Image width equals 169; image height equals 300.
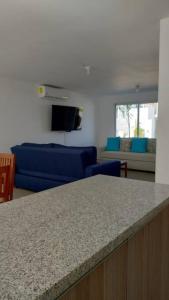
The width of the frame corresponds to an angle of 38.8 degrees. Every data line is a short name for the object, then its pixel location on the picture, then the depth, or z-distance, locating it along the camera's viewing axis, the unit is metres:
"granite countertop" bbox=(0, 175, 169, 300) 0.55
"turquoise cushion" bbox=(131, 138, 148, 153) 6.83
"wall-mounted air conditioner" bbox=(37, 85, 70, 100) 6.28
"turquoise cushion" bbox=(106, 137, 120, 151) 7.38
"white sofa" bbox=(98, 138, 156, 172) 6.17
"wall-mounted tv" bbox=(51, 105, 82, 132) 6.72
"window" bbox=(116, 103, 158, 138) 7.43
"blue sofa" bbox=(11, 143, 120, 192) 3.73
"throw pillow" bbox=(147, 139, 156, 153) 6.72
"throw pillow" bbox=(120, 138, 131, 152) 7.16
